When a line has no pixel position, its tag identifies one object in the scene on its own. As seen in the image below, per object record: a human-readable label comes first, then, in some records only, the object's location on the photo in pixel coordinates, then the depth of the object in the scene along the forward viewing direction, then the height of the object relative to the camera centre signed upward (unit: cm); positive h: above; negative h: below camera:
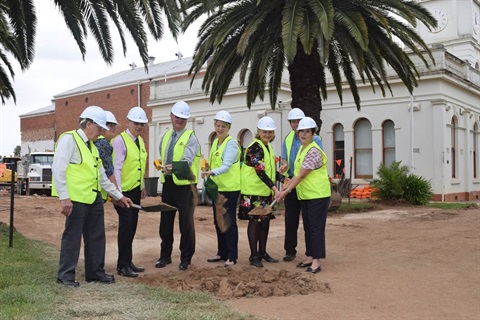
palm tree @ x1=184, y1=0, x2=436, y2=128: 1217 +343
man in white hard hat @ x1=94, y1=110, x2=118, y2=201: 649 +23
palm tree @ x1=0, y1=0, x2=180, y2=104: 1005 +303
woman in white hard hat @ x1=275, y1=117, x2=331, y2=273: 698 -17
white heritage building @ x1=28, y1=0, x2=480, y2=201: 2212 +255
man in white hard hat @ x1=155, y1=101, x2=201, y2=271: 710 -9
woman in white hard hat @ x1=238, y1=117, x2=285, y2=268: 719 -14
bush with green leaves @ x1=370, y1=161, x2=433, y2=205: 1905 -45
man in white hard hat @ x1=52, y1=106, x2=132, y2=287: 586 -22
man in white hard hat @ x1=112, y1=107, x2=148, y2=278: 675 -3
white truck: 2745 -5
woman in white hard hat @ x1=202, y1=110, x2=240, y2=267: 721 -6
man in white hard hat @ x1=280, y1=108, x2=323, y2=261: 780 -42
